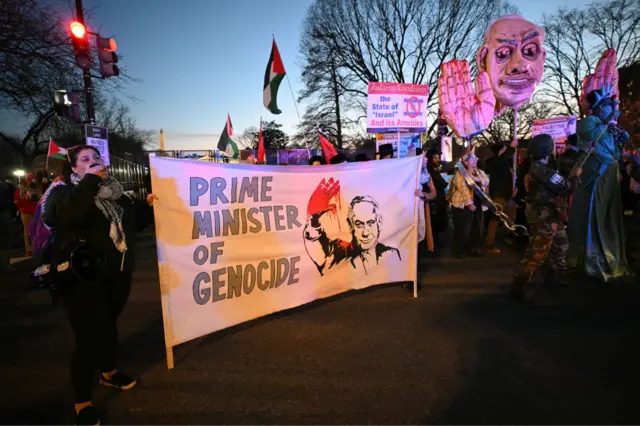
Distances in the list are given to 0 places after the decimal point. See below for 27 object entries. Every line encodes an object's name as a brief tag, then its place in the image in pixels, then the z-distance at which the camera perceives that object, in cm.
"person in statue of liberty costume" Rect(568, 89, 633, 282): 516
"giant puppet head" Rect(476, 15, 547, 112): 860
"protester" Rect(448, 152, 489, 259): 695
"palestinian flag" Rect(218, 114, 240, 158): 1437
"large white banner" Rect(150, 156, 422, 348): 325
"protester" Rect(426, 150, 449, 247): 781
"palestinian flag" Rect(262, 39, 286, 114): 741
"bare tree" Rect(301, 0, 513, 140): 2683
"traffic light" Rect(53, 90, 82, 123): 942
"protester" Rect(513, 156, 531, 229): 767
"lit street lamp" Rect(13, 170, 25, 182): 4427
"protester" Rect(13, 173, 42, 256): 852
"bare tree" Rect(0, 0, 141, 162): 932
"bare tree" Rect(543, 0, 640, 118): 2917
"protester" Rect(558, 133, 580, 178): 512
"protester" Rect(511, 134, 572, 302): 457
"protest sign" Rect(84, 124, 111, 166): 856
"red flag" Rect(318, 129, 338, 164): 633
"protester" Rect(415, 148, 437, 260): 555
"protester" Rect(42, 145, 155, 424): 251
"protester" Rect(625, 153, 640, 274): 547
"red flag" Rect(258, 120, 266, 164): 1225
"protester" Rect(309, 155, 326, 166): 745
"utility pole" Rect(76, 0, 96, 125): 969
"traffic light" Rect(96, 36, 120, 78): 972
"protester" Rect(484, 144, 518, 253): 796
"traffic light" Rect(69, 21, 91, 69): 923
